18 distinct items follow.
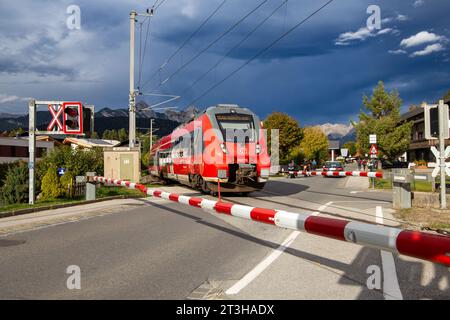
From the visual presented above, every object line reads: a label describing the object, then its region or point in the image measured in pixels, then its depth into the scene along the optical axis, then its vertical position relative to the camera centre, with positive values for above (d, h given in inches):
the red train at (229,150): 564.4 +21.5
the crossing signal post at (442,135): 418.4 +29.3
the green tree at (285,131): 2144.4 +184.5
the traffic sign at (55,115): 529.9 +72.4
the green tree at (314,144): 2578.7 +137.9
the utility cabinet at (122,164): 927.7 +4.4
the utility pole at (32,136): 543.5 +45.1
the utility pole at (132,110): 1021.2 +150.5
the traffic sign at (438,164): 413.8 -3.0
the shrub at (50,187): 601.0 -32.8
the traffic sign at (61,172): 663.1 -9.7
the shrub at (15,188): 629.0 -34.9
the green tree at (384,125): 1720.0 +170.0
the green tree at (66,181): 617.0 -23.9
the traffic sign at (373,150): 922.7 +29.9
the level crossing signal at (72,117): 525.0 +68.5
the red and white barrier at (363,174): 492.8 -16.0
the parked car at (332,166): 1452.6 -12.5
